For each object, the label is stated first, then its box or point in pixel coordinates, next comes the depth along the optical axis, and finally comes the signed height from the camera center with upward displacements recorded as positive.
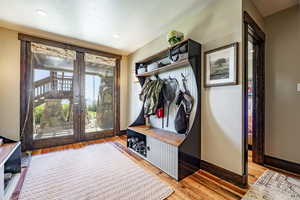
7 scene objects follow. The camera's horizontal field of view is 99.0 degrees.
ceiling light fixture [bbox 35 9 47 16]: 1.95 +1.37
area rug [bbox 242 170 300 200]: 1.36 -1.03
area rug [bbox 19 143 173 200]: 1.42 -1.05
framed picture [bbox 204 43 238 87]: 1.58 +0.46
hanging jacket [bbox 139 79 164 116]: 2.42 +0.11
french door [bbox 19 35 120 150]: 2.67 +0.14
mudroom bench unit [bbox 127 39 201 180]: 1.73 -0.58
